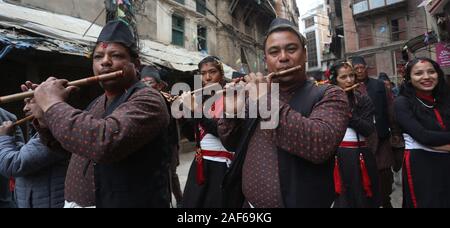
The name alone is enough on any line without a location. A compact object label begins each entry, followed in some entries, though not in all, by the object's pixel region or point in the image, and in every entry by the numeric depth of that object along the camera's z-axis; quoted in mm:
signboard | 9500
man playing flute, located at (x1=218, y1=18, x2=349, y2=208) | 1428
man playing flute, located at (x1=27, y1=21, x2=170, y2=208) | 1394
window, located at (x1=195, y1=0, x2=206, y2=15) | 14655
